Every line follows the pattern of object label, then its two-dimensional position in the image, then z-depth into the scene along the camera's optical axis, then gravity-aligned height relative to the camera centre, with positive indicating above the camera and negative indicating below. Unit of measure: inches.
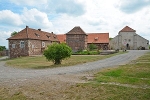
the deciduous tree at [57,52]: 673.6 -10.6
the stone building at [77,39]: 1882.4 +107.3
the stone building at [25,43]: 1504.7 +54.8
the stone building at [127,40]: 2220.7 +105.7
